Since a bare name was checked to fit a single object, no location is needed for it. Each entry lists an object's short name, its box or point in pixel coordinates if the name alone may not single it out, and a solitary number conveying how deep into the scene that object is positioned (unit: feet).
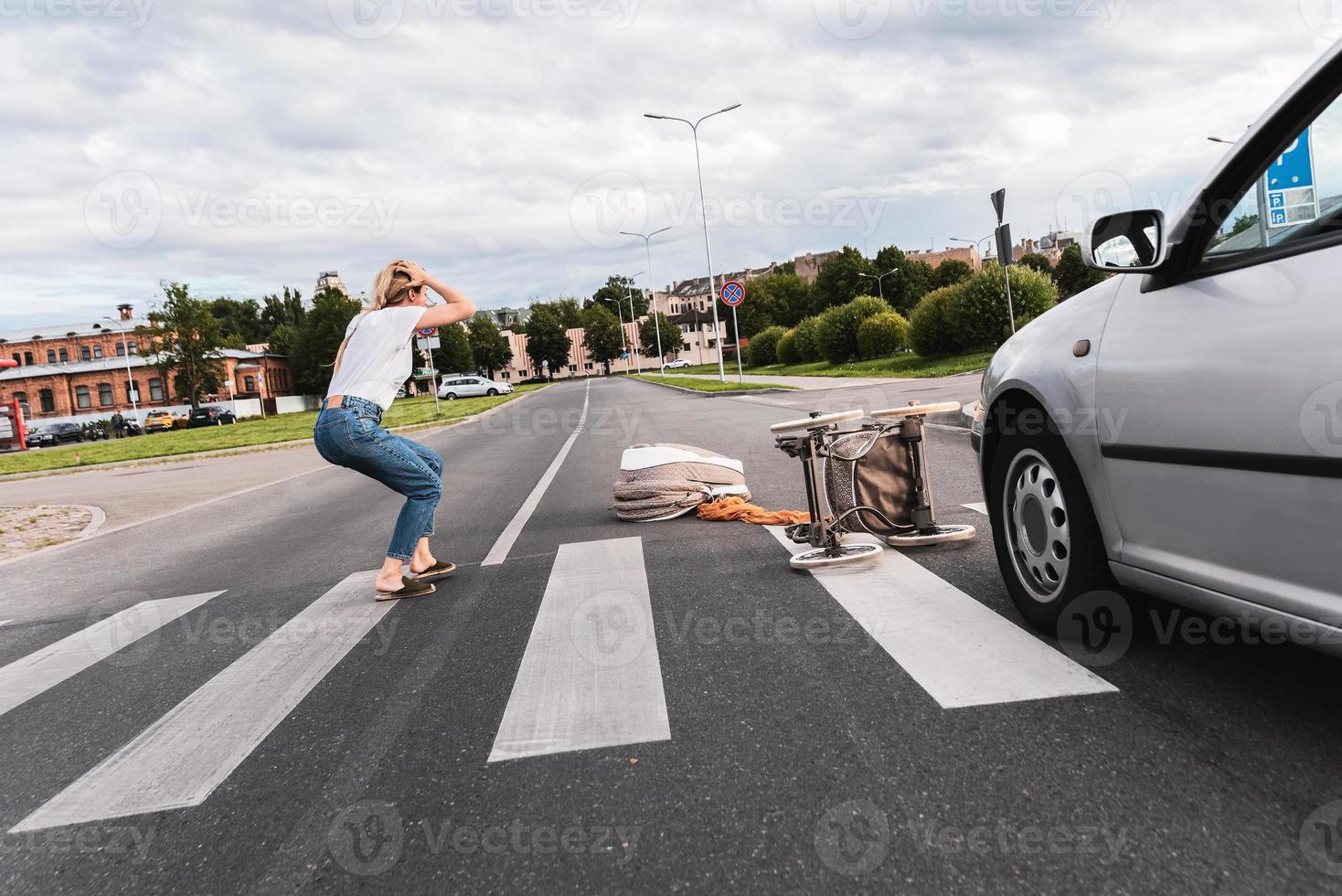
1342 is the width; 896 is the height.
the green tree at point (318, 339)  224.74
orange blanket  21.24
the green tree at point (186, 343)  198.39
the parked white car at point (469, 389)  212.23
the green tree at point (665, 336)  374.71
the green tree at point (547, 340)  386.73
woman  15.88
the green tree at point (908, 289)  274.85
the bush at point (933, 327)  93.61
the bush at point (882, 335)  121.29
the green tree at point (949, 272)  313.12
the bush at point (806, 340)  148.77
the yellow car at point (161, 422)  188.85
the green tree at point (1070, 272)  266.10
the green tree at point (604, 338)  385.29
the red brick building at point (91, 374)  245.45
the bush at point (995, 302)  87.10
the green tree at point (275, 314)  322.47
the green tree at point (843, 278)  279.08
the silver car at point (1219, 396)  7.05
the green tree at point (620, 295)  494.18
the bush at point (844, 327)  127.54
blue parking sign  7.89
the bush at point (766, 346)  183.42
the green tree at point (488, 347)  390.83
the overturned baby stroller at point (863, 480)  15.66
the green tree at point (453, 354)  311.27
